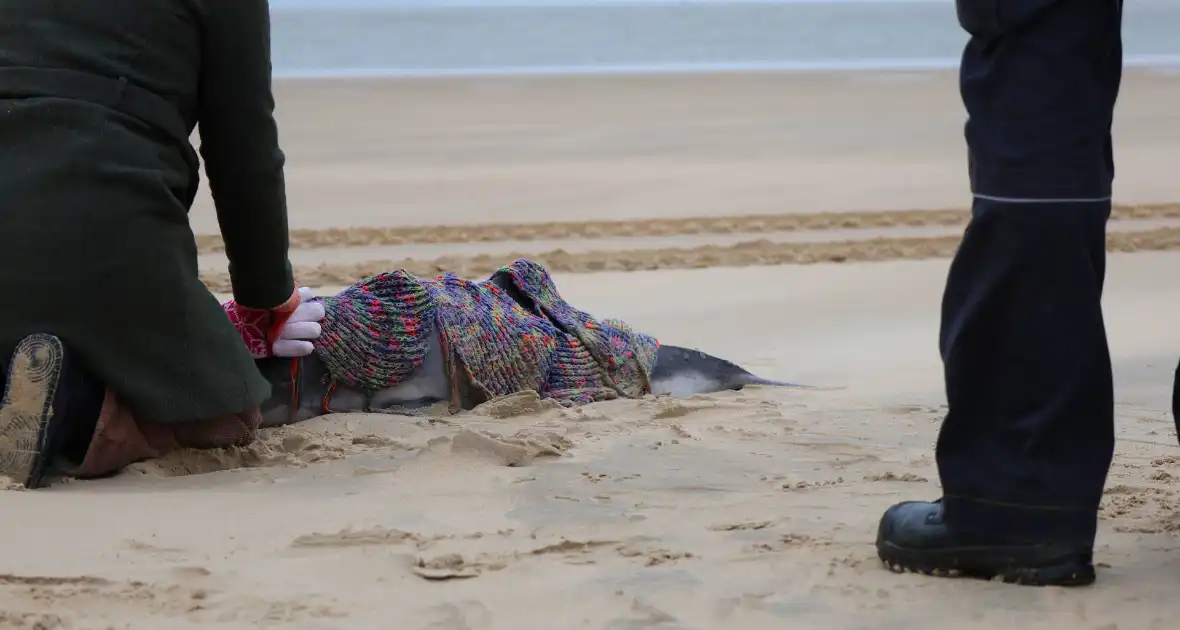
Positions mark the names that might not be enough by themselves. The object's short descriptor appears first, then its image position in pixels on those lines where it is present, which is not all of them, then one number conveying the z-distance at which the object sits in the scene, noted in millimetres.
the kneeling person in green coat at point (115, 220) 5707
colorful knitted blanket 7309
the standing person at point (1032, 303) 4293
